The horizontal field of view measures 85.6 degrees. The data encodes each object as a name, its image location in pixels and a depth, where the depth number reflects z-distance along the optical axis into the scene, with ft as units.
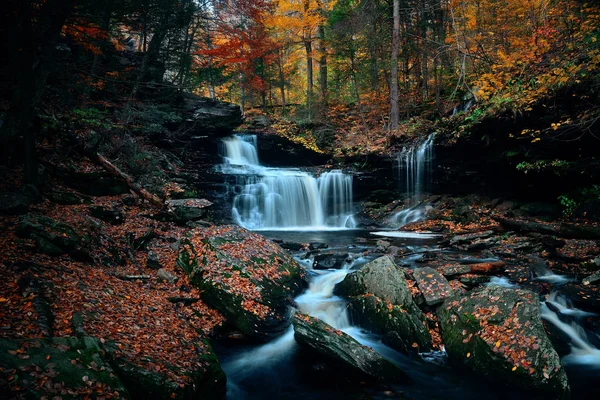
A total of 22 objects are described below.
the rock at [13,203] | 23.82
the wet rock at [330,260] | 33.73
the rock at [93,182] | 35.73
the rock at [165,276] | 25.83
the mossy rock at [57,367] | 10.30
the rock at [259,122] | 75.77
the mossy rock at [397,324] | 21.47
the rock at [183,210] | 38.02
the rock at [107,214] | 31.42
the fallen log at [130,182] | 39.99
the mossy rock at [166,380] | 12.86
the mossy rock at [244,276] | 23.08
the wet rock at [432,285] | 23.27
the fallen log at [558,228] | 32.17
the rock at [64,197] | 30.71
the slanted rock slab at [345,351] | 18.40
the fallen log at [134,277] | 23.01
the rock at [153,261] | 27.40
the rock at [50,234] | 21.27
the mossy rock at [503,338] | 17.19
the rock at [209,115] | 65.31
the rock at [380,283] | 23.36
